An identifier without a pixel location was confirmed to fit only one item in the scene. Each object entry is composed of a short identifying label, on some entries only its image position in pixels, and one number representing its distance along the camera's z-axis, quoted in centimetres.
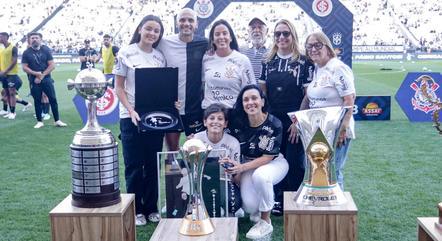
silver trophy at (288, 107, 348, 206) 258
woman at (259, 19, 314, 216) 361
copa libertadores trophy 249
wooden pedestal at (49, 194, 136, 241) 252
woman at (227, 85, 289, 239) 347
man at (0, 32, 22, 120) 894
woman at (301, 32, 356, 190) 330
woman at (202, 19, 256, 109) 359
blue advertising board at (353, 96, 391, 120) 859
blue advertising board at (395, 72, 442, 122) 811
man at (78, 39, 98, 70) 1230
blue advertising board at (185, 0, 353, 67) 1095
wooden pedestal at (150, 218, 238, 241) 266
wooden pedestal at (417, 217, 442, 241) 212
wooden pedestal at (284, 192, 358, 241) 253
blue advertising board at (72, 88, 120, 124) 834
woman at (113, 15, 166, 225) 349
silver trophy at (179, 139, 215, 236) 262
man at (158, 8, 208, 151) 359
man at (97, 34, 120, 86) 1146
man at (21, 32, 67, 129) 789
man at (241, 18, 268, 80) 436
